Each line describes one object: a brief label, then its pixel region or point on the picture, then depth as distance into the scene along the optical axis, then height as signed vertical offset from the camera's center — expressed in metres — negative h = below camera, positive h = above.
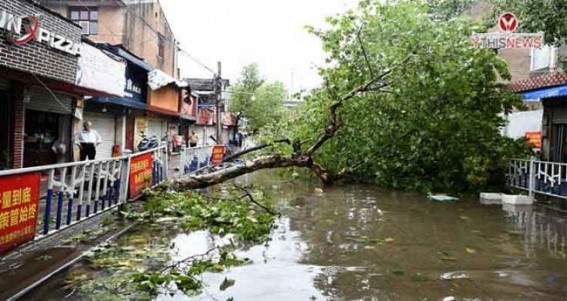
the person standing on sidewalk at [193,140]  32.50 +0.35
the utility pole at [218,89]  29.33 +3.34
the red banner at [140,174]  9.45 -0.60
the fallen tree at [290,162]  11.20 -0.27
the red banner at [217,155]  21.81 -0.36
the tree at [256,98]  46.34 +4.64
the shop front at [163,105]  21.83 +1.93
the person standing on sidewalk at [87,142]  12.90 -0.03
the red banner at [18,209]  4.80 -0.71
